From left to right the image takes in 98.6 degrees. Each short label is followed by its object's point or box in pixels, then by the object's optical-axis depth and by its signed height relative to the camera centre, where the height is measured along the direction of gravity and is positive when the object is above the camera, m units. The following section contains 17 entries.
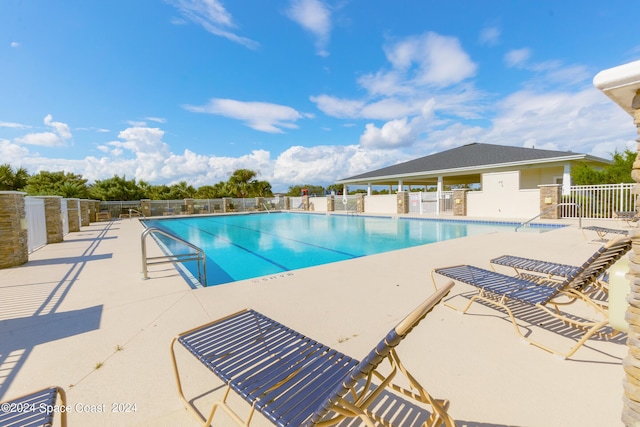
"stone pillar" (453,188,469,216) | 17.72 -0.26
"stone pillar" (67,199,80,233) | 12.72 -0.37
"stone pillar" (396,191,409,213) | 20.45 -0.20
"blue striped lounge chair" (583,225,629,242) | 6.95 -0.96
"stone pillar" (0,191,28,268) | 6.09 -0.52
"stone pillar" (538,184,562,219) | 13.70 -0.11
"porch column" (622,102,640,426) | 1.22 -0.63
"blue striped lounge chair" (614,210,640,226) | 9.10 -0.71
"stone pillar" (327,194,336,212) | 26.08 -0.20
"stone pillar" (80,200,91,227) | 15.41 -0.35
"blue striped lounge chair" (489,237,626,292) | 3.59 -1.02
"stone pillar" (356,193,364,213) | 23.70 -0.32
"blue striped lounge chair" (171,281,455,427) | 1.24 -1.03
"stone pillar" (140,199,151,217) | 23.11 -0.06
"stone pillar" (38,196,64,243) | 9.52 -0.38
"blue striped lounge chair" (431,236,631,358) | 2.45 -1.03
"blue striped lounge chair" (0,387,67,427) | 1.34 -1.04
